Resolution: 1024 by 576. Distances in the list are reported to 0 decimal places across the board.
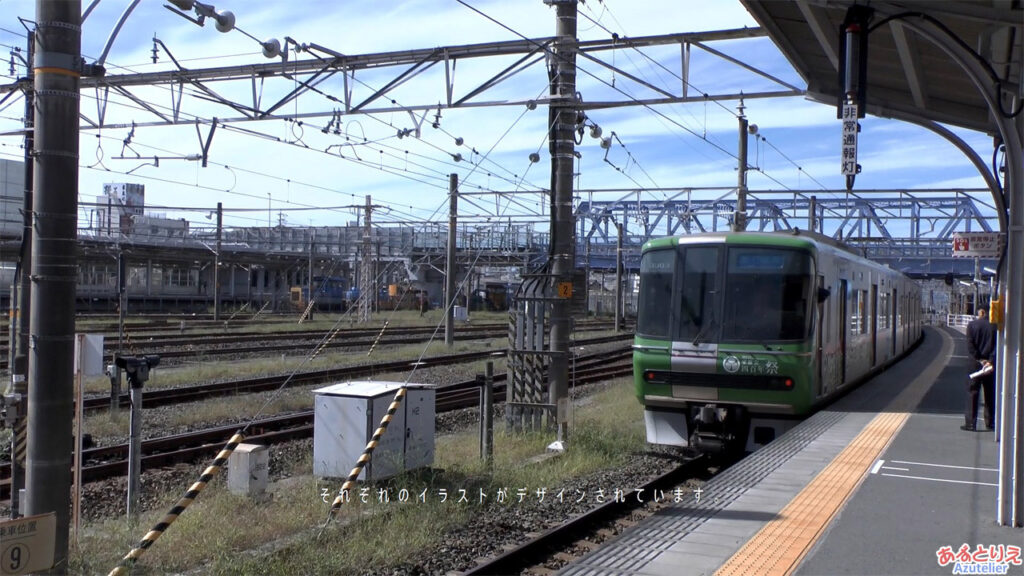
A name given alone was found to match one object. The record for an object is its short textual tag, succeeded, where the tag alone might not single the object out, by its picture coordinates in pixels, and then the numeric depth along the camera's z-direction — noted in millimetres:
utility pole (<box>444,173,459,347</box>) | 28719
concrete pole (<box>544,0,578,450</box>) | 12633
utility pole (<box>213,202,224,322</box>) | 38094
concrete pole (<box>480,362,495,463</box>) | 10914
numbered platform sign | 4570
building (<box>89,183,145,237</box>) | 47644
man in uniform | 10227
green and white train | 10836
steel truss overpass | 49244
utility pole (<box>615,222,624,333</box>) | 42250
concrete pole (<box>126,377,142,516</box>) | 8477
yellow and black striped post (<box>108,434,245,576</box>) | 6113
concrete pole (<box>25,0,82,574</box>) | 5492
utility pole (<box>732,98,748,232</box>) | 21012
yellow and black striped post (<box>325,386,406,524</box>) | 7885
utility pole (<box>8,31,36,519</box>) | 7925
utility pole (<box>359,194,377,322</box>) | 38938
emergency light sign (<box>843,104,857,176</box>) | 8120
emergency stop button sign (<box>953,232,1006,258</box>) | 7105
